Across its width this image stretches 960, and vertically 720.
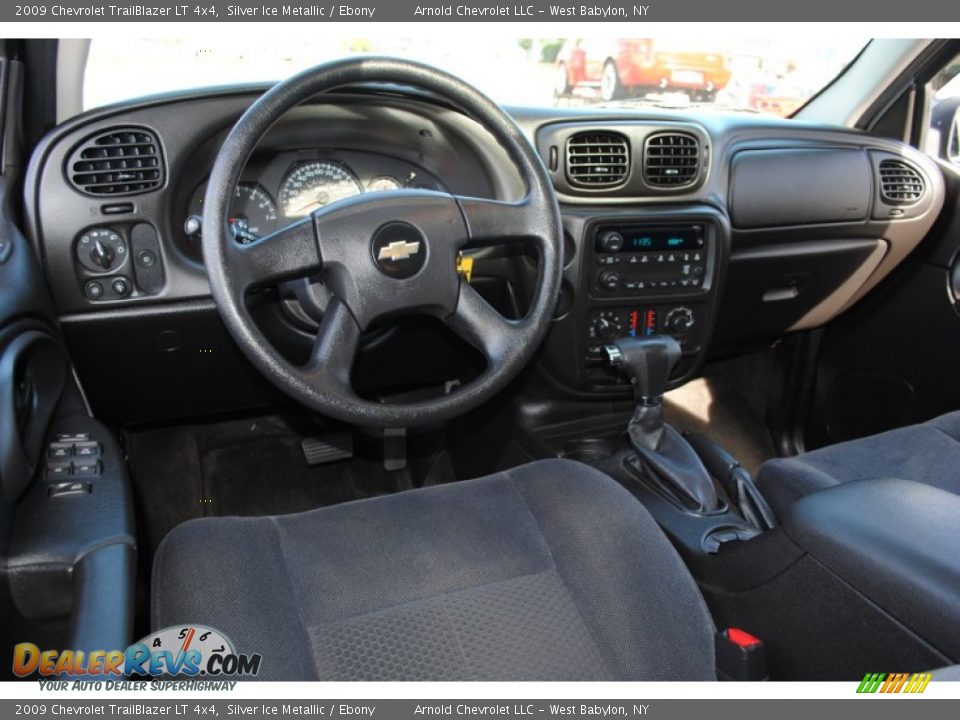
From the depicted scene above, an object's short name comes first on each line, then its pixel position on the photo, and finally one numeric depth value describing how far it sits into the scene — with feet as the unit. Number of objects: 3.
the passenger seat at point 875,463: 5.66
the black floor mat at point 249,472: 7.71
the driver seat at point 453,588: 3.82
